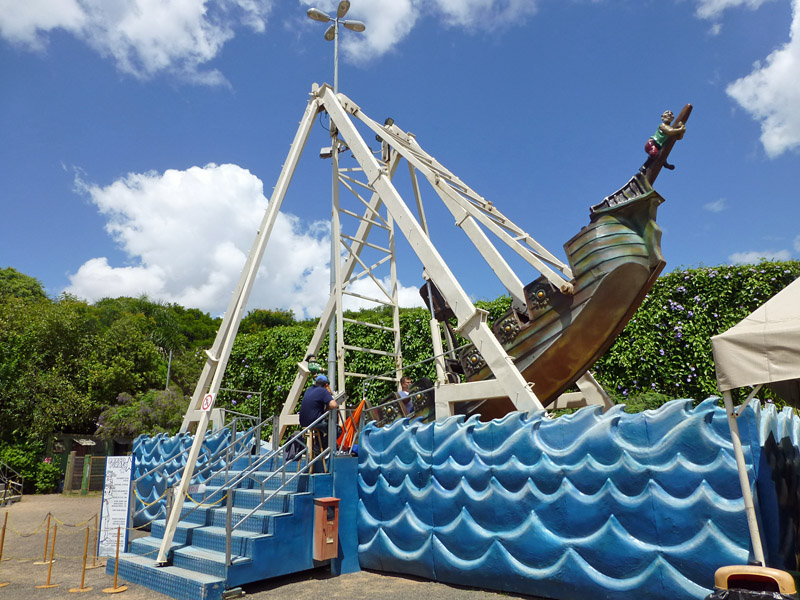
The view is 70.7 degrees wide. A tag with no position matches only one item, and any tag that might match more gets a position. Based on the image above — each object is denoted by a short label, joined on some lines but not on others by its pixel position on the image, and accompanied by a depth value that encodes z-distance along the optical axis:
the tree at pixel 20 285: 40.12
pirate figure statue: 7.25
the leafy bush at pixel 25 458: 20.62
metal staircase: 6.66
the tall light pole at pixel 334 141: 11.36
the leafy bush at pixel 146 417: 22.03
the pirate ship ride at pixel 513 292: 7.46
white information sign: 8.57
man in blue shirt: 8.45
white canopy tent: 4.12
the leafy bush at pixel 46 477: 21.03
